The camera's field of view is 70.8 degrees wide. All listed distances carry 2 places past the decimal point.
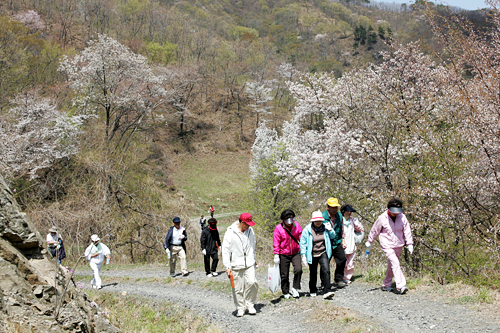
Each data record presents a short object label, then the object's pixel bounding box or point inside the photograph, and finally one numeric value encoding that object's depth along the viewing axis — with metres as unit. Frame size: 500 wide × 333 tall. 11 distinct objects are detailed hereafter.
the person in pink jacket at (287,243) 7.06
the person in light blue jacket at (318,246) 6.97
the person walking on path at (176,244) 11.12
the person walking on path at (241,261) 6.82
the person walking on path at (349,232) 7.65
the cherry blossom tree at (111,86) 25.55
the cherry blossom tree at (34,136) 19.38
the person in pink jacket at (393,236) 6.84
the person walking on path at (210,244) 10.79
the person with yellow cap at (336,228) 7.28
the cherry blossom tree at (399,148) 8.99
